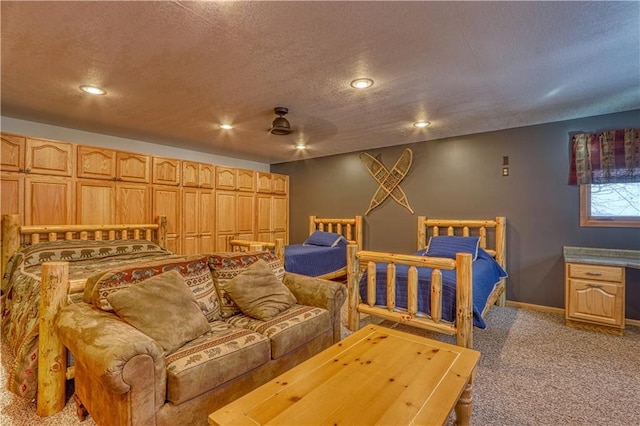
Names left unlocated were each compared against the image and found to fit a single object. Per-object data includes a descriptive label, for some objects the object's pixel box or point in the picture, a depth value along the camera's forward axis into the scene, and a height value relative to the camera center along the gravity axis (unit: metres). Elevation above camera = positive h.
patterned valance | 3.07 +0.59
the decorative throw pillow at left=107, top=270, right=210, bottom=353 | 1.65 -0.55
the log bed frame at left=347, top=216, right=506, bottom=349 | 2.29 -0.68
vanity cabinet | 2.86 -0.78
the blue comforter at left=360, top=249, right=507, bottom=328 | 2.42 -0.65
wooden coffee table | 1.14 -0.75
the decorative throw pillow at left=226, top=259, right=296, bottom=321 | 2.17 -0.59
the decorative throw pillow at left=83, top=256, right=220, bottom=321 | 1.79 -0.42
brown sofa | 1.36 -0.73
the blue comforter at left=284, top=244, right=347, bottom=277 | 3.95 -0.62
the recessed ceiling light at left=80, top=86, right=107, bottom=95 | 2.53 +1.04
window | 3.18 +0.10
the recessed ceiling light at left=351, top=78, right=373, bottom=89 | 2.39 +1.04
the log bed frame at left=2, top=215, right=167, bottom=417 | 1.75 -0.75
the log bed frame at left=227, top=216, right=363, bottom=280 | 4.54 -0.25
